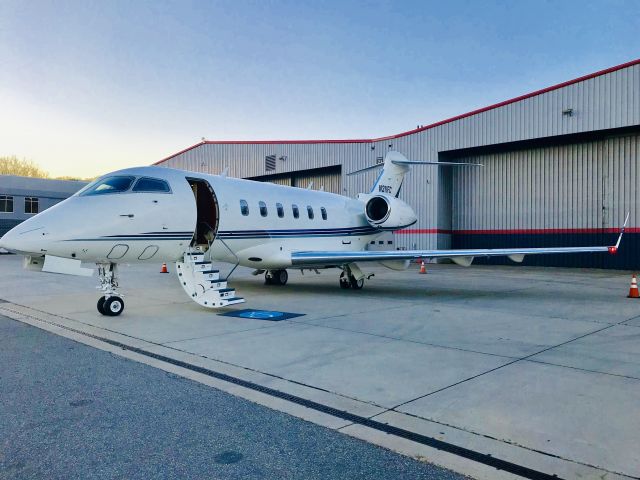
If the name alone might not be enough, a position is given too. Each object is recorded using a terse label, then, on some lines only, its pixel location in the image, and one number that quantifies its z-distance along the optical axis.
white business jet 8.63
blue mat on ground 8.79
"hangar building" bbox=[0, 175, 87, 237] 43.75
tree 75.56
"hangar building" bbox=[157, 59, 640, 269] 20.73
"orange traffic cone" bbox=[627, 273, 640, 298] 12.00
